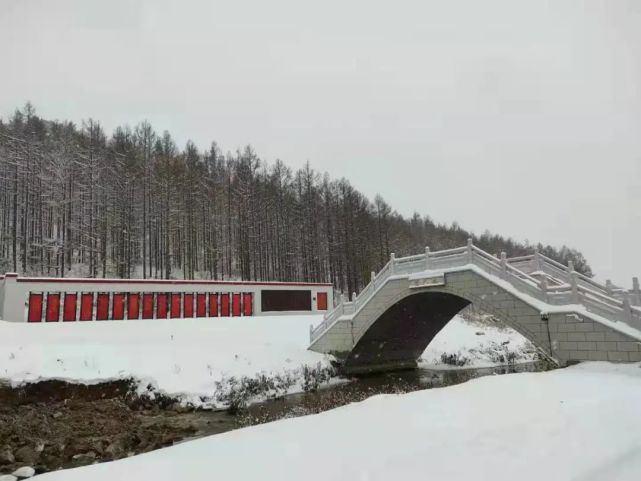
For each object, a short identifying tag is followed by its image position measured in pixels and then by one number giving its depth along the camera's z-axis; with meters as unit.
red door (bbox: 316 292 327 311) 29.00
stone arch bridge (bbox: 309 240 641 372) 11.45
